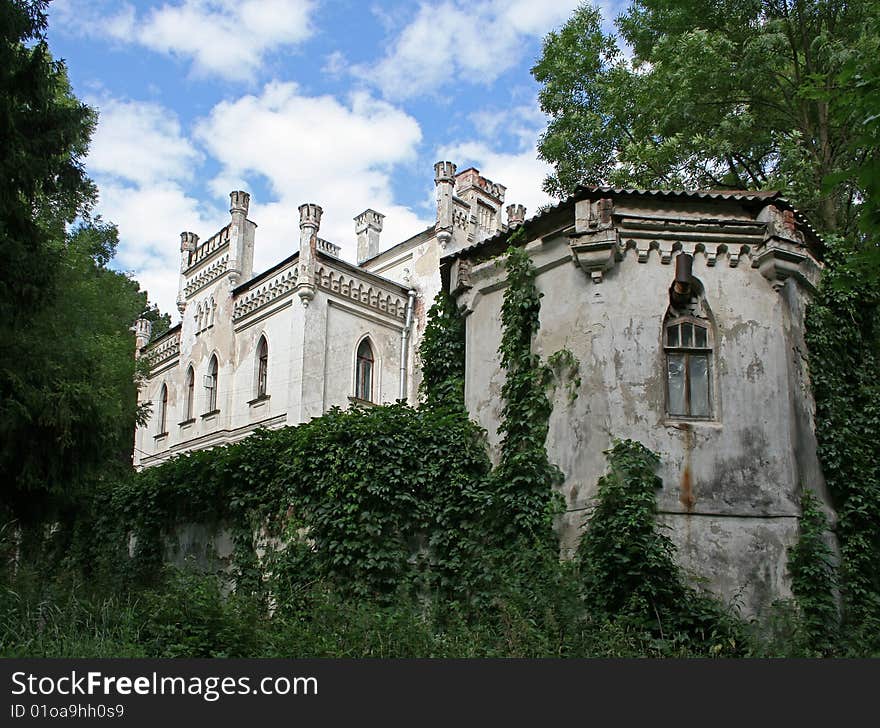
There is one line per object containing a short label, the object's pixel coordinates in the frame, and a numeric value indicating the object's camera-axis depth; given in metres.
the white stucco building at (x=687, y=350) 11.14
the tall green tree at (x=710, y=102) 17.61
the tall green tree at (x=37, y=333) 11.33
